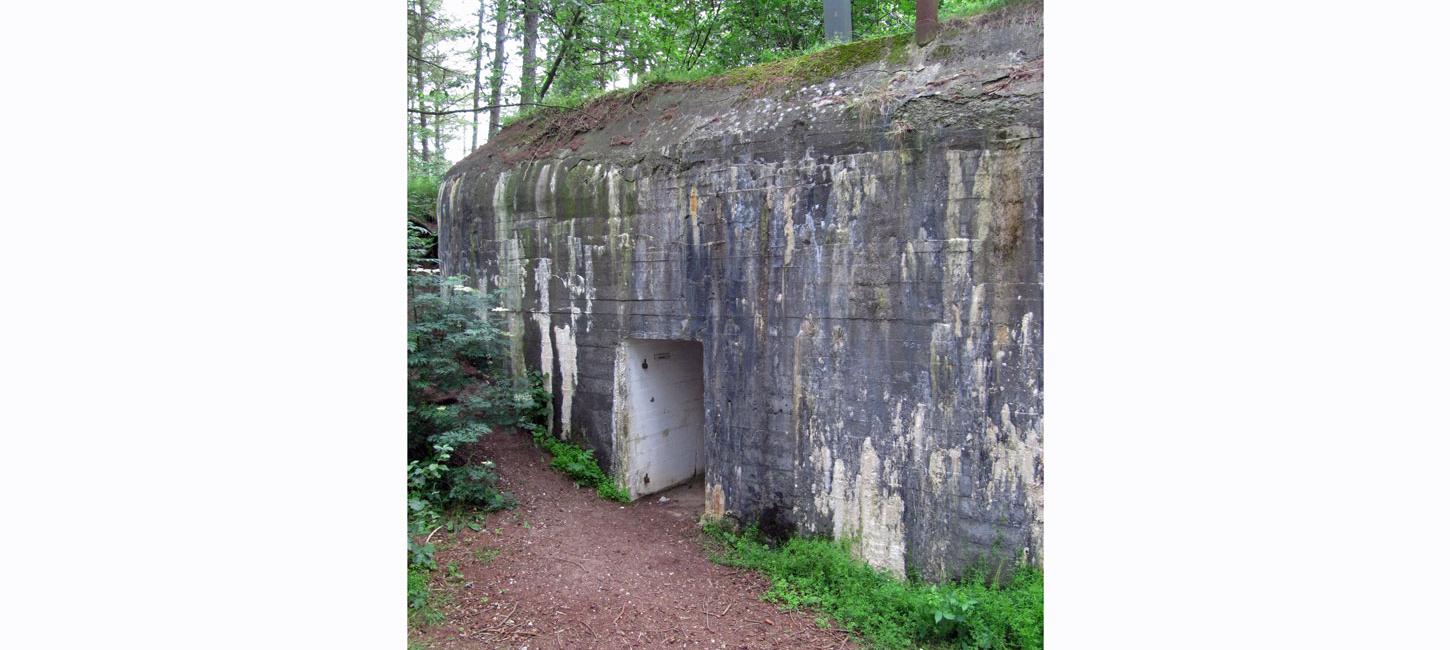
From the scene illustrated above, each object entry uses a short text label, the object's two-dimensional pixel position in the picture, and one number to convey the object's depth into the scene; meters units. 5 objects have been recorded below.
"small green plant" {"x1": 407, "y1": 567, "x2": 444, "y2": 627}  4.84
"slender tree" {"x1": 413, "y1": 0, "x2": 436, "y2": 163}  10.83
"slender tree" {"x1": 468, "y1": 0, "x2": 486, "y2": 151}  14.59
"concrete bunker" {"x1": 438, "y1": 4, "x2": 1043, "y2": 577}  5.48
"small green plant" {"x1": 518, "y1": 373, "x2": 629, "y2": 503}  7.87
